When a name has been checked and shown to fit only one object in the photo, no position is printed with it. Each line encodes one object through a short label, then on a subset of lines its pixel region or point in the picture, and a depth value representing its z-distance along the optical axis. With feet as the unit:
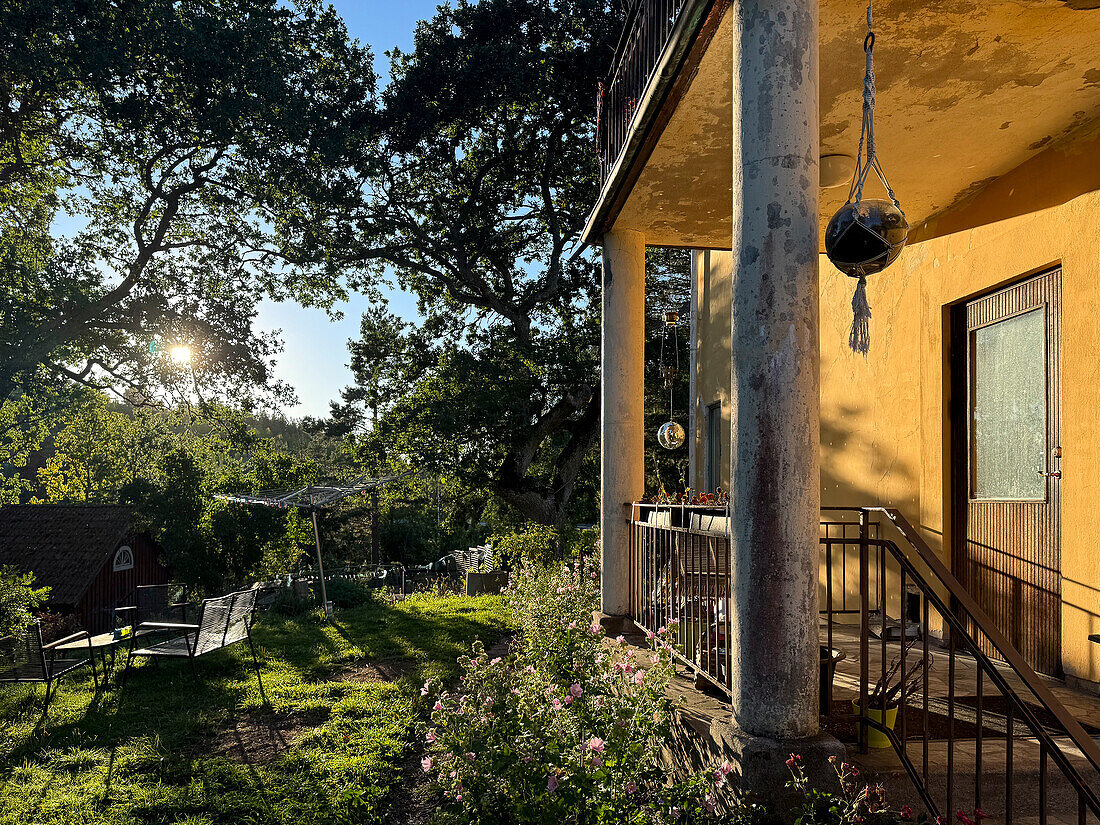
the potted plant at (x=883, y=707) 10.56
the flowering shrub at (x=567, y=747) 9.87
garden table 26.25
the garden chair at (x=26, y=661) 24.39
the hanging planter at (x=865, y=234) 11.54
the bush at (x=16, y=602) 28.02
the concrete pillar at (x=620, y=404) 20.54
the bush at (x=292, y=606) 48.61
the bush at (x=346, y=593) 50.03
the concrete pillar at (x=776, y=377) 9.55
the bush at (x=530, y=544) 45.42
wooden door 16.22
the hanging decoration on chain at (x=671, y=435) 35.60
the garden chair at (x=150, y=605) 35.43
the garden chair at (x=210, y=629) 25.90
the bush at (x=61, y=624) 47.83
